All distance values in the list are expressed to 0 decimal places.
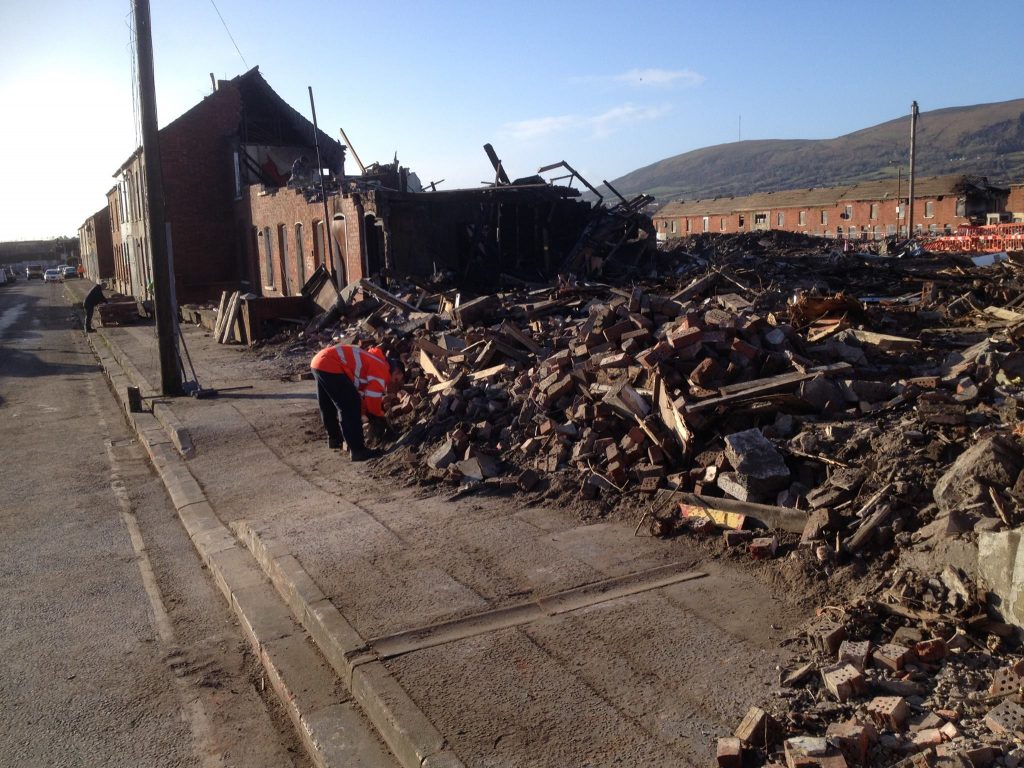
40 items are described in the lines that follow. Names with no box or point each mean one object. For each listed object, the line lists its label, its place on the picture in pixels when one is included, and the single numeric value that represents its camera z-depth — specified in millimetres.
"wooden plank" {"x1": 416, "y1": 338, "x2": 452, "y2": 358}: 11719
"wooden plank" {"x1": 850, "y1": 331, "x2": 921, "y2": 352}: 8016
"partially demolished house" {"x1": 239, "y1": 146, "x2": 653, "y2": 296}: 20766
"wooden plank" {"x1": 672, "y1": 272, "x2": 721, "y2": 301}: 12422
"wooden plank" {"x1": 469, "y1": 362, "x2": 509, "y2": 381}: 10289
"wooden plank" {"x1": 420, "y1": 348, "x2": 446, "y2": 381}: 11173
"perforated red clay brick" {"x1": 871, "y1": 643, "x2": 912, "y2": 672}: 4043
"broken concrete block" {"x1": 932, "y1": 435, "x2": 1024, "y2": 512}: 4960
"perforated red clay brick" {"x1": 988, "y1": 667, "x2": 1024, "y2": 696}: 3695
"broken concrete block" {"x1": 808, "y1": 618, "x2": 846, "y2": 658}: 4332
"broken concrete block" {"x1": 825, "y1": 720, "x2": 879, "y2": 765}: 3451
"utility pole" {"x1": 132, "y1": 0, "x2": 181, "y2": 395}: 13359
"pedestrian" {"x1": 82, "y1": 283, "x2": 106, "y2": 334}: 32938
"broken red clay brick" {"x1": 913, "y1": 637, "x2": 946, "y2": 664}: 4082
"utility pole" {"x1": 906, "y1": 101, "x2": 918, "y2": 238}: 38938
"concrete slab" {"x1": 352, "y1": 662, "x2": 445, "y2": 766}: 3938
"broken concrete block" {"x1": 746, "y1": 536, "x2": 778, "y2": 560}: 5613
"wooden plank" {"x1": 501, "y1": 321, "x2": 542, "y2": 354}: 11078
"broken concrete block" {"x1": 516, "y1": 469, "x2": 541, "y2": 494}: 7621
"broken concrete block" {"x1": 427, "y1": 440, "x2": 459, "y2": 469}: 8445
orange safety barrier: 32500
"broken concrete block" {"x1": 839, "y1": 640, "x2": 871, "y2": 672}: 4145
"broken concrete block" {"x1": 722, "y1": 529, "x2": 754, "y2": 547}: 5841
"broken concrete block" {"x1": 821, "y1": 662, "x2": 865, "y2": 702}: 3914
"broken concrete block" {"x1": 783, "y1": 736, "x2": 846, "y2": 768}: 3383
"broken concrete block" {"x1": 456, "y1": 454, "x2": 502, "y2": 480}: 8070
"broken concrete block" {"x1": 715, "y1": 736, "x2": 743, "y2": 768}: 3537
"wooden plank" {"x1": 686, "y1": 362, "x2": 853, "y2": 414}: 7086
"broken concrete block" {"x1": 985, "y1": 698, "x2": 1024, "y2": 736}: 3410
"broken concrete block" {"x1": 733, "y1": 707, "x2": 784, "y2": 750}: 3664
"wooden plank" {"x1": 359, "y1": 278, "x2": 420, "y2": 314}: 17234
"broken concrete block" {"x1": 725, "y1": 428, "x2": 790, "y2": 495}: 6168
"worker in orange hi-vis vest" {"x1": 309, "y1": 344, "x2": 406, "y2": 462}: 9492
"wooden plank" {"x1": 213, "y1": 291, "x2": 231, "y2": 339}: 22344
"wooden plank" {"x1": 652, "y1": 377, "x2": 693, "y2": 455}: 6988
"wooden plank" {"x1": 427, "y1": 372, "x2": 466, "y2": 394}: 10422
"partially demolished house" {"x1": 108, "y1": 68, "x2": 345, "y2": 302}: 34062
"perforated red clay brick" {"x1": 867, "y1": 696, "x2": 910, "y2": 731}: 3619
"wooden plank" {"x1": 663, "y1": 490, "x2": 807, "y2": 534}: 5793
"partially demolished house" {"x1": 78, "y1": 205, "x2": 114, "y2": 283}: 64812
